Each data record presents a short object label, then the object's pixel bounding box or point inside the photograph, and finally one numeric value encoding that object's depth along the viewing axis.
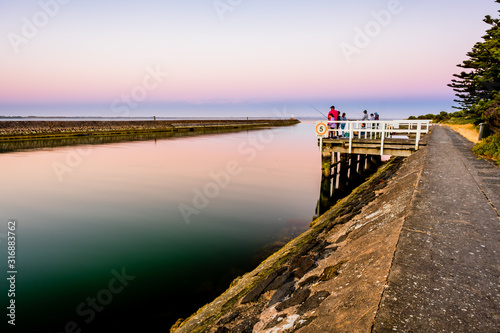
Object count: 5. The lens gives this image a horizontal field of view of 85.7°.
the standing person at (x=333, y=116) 16.33
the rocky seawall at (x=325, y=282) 2.90
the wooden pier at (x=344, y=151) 13.92
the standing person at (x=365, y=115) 21.03
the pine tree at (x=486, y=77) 16.86
